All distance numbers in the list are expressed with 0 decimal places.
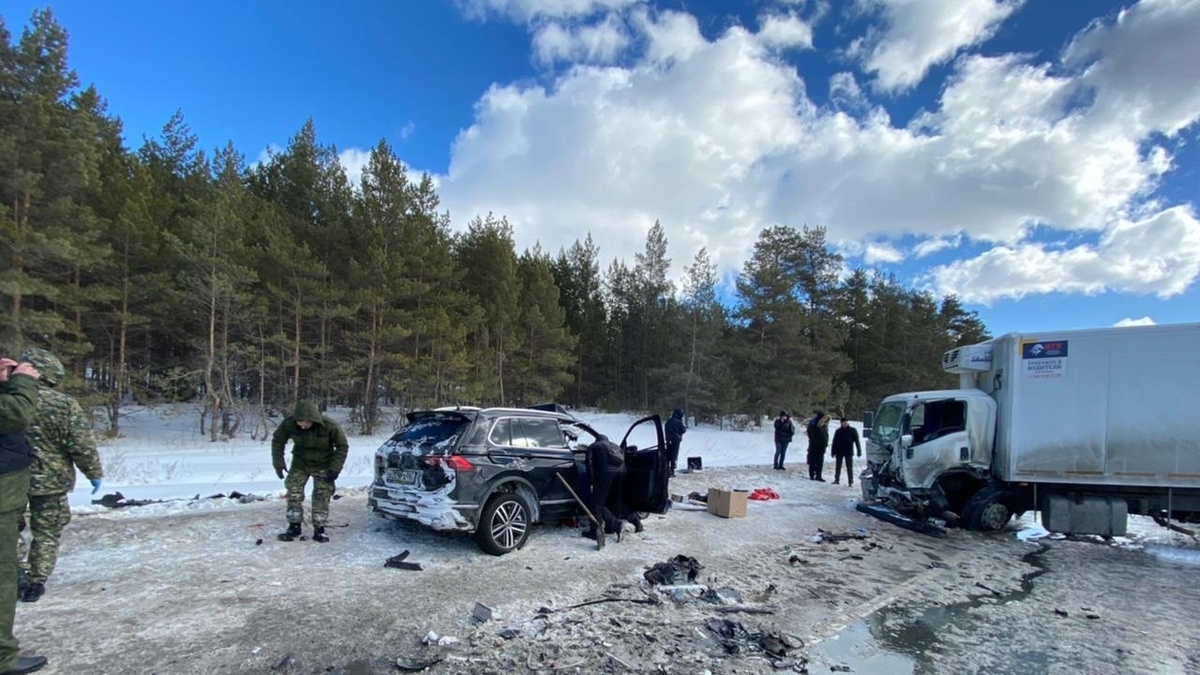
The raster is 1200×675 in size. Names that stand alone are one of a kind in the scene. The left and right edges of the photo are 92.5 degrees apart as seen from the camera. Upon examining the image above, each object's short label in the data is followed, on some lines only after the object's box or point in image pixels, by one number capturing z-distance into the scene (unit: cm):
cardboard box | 958
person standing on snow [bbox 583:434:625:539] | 732
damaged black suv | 630
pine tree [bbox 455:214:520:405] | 2666
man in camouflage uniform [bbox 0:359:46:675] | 347
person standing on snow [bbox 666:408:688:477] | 1418
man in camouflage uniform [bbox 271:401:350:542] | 686
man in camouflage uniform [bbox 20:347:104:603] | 460
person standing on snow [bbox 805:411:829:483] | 1478
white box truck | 831
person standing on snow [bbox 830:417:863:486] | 1425
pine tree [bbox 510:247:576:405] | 2942
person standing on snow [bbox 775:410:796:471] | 1648
